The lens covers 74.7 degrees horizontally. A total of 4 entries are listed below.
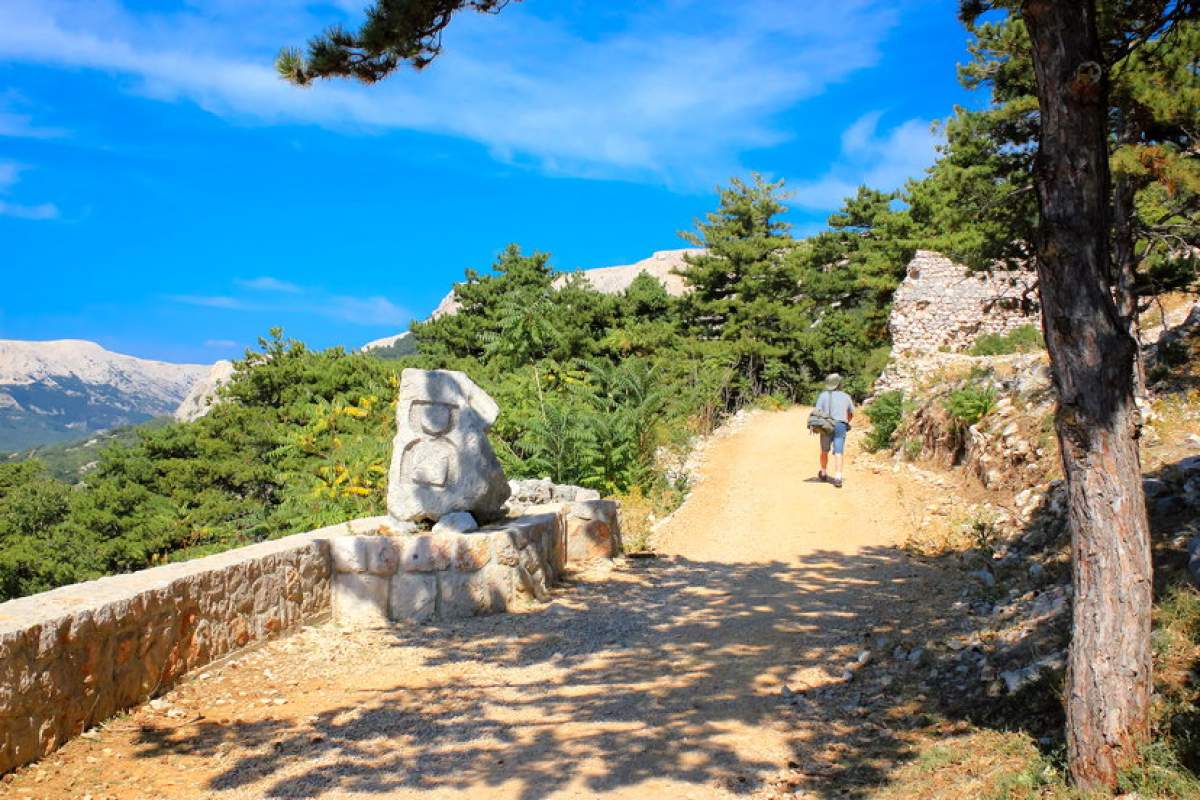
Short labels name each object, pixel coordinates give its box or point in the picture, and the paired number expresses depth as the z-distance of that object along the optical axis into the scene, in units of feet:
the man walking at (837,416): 37.01
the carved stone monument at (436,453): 21.89
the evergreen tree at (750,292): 76.43
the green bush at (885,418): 43.45
